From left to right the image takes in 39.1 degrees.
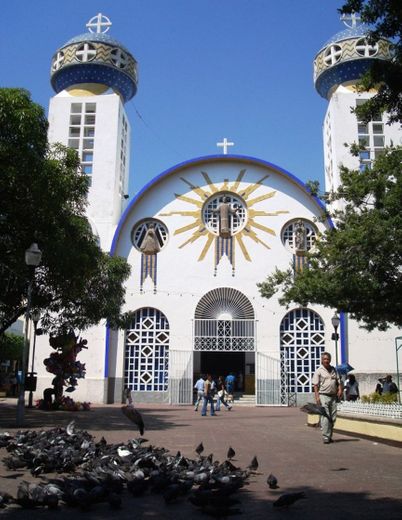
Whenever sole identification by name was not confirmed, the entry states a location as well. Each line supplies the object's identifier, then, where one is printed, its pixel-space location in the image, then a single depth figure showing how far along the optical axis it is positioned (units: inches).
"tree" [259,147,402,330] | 495.2
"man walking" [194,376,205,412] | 766.9
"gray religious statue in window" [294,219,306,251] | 988.6
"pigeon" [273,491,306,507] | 192.9
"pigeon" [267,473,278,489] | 229.6
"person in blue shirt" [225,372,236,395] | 1004.6
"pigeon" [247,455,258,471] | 264.5
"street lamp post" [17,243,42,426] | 452.8
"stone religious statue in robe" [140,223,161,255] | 1000.9
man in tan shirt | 407.4
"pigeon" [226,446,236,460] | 280.1
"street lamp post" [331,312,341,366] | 744.3
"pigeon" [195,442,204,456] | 306.2
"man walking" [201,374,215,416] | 730.8
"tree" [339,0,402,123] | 249.1
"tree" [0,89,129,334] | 448.8
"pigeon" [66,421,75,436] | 323.0
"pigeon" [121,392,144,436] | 293.7
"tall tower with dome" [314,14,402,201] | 1001.5
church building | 954.1
